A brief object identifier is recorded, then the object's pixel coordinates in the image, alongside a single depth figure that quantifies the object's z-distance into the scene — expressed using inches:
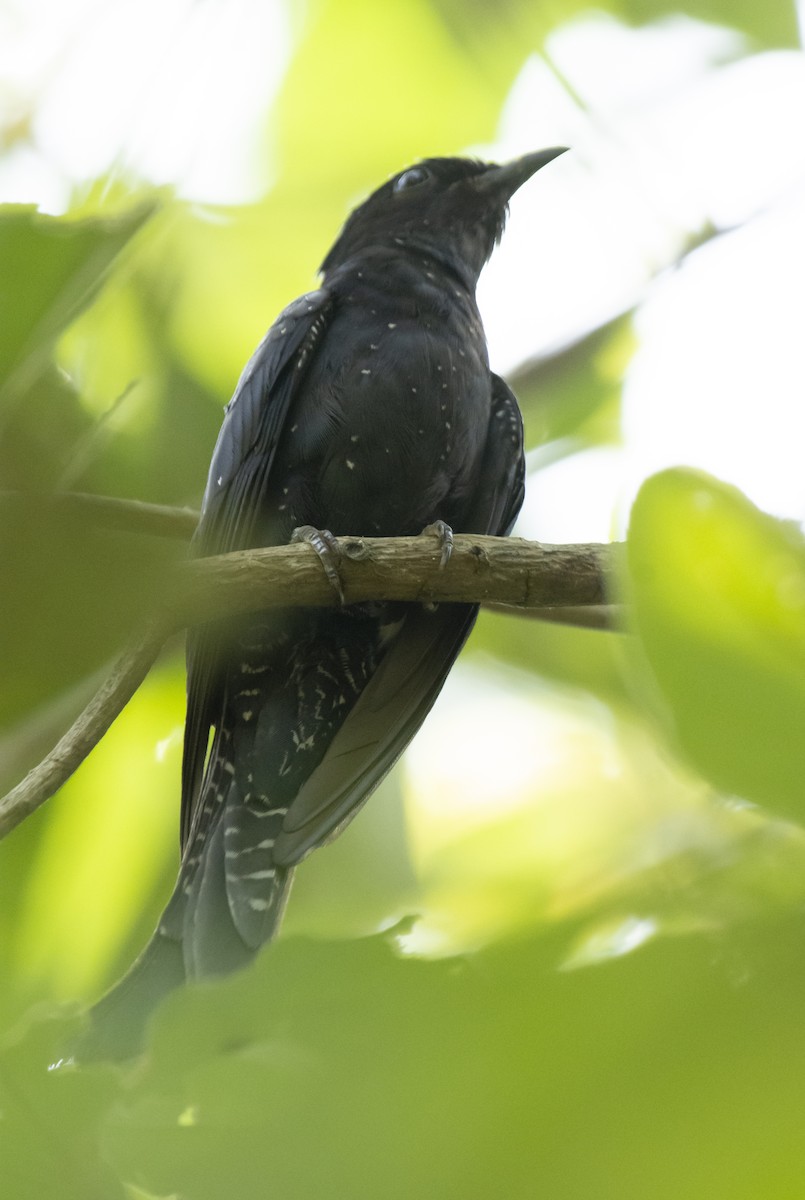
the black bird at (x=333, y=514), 170.0
